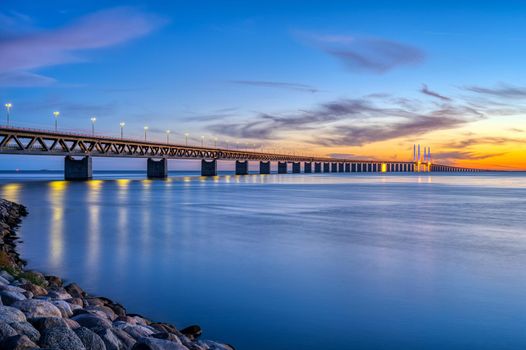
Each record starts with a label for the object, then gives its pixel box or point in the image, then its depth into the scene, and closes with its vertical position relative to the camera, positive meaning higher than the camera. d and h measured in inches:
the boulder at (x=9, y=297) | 335.6 -94.9
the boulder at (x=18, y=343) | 227.0 -85.8
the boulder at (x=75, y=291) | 462.8 -124.5
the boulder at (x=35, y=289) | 420.7 -111.2
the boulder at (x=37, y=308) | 305.9 -93.6
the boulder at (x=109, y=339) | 272.8 -100.7
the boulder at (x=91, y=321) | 311.3 -103.9
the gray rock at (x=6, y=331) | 239.8 -84.5
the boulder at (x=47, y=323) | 268.4 -90.3
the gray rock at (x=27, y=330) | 253.3 -88.5
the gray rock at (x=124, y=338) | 291.3 -107.3
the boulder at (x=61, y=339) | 242.4 -90.0
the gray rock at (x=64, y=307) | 337.1 -103.0
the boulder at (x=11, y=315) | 267.8 -86.5
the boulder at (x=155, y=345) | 270.8 -102.7
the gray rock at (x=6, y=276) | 466.4 -111.0
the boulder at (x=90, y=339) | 253.9 -93.5
